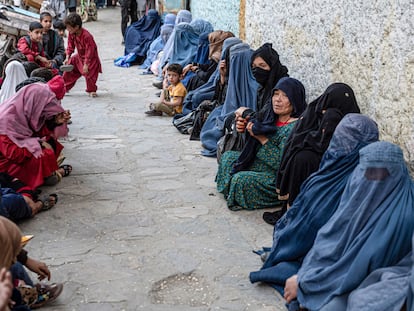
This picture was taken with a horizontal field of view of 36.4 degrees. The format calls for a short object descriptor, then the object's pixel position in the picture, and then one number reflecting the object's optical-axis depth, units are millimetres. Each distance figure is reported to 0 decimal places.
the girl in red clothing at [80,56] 8898
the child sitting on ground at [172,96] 8062
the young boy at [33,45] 8297
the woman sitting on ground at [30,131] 5020
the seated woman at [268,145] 4949
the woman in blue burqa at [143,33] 12383
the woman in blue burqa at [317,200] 3719
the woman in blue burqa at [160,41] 11117
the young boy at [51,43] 9125
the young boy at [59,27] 10836
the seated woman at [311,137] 4301
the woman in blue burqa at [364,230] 3129
